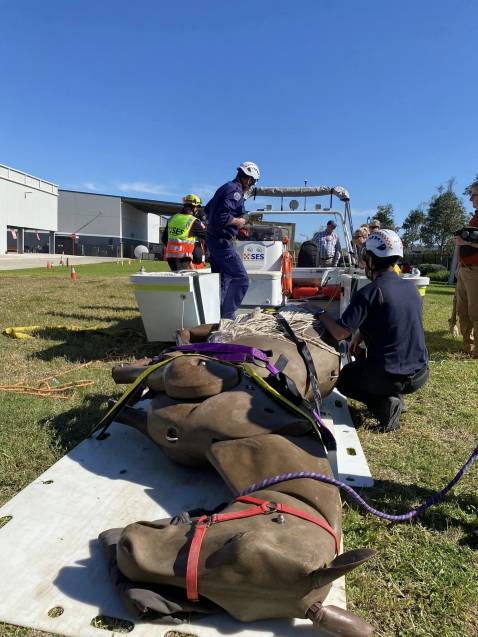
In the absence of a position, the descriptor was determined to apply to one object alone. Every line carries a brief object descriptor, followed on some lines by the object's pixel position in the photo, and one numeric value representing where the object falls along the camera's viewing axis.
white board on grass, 1.67
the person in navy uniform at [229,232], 5.71
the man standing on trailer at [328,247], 8.97
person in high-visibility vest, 6.84
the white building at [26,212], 40.12
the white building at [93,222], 55.47
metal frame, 8.30
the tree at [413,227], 38.47
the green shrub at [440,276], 24.45
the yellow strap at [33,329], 6.28
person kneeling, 3.36
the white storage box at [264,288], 6.35
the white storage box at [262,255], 7.18
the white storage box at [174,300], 5.00
